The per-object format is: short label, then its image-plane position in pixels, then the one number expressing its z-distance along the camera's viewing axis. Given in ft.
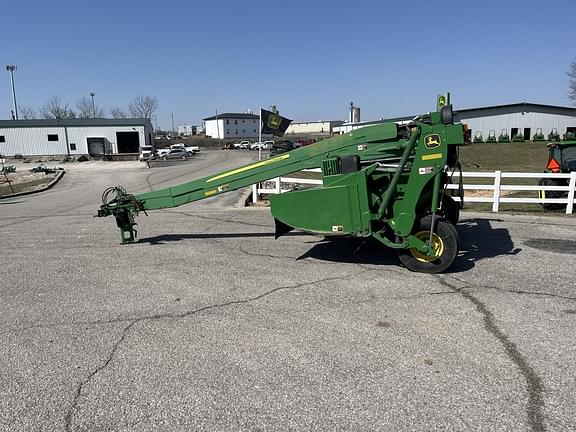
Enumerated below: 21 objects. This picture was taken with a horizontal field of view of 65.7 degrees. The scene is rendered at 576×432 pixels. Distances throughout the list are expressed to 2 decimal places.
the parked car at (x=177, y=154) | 167.14
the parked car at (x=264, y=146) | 219.47
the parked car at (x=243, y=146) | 271.49
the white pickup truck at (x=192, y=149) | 185.08
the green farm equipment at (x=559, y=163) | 37.50
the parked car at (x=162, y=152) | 167.28
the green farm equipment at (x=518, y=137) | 176.96
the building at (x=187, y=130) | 526.66
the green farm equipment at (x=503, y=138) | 175.01
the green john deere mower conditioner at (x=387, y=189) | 18.63
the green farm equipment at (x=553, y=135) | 172.86
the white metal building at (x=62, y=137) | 180.34
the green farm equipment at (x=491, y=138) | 176.35
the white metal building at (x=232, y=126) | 434.71
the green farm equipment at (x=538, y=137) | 174.29
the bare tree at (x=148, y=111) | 356.18
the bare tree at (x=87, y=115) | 334.65
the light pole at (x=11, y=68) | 248.32
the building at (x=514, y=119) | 189.26
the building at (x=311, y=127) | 438.81
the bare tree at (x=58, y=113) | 309.55
